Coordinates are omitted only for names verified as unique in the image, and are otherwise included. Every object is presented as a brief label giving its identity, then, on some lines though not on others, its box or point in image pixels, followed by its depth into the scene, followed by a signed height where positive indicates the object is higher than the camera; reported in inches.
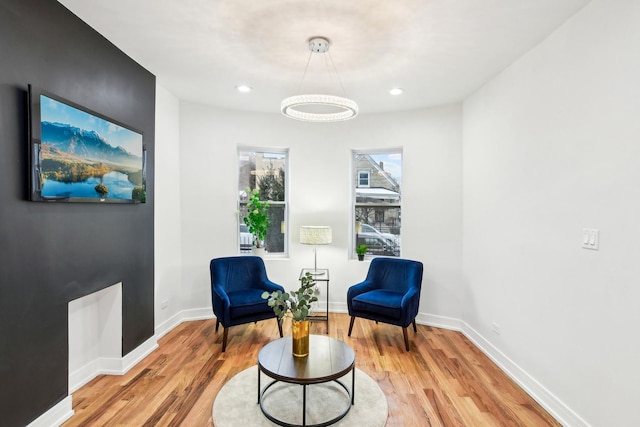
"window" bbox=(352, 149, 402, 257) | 189.5 +6.0
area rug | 91.7 -56.3
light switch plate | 83.2 -6.7
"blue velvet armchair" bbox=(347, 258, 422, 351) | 140.9 -37.6
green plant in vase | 96.4 -29.7
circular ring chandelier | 104.6 +35.0
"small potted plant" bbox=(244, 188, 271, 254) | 175.8 -4.0
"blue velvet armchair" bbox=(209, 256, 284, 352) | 137.4 -36.1
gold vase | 97.7 -36.5
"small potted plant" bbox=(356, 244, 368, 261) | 185.3 -21.6
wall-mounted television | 83.0 +16.4
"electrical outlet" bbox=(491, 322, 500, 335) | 129.0 -44.9
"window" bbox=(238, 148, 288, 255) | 190.9 +15.8
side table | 175.8 -34.1
